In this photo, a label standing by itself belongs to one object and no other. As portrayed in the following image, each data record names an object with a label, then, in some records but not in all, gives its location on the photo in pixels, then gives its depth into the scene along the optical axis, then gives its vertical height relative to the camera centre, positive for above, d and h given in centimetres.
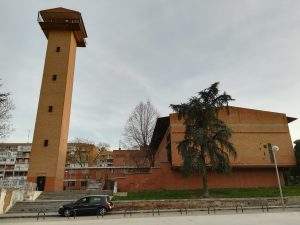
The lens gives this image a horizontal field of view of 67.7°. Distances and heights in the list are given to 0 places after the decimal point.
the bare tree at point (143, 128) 3423 +824
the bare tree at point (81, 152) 5190 +750
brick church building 2452 +266
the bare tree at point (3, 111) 1861 +620
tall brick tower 2394 +975
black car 1503 -141
